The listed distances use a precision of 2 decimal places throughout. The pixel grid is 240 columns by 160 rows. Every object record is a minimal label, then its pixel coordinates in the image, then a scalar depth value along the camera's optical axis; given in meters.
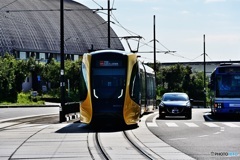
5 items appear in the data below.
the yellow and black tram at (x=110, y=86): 24.02
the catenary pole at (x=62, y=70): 30.67
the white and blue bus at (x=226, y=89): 31.45
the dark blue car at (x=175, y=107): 33.25
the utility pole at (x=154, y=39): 67.09
